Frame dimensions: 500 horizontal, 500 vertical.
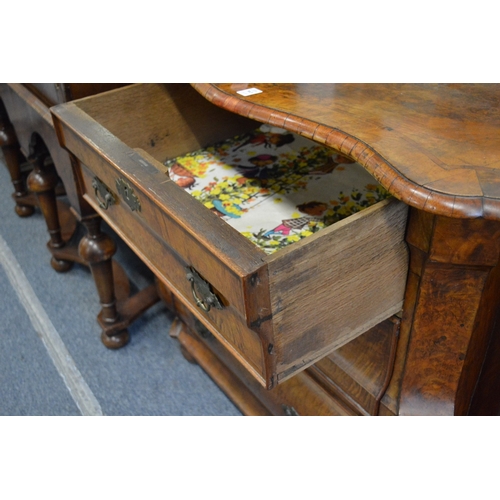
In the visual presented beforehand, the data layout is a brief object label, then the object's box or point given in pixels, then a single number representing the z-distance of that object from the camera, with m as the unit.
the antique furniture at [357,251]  0.61
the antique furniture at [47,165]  1.13
